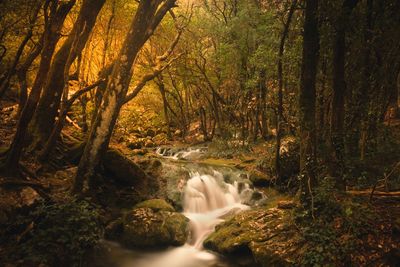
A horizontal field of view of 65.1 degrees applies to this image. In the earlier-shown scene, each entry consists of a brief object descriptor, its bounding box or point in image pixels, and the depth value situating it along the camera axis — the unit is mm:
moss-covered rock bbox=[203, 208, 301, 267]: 6895
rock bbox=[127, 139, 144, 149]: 20920
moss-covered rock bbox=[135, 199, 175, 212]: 9664
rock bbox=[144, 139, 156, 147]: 24956
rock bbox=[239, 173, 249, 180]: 14227
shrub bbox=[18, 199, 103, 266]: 6027
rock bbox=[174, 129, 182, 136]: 29406
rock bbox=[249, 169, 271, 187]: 13562
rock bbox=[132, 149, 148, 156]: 18134
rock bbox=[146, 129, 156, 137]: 28234
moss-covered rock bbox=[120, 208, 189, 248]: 8641
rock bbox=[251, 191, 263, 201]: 12705
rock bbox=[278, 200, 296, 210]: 8638
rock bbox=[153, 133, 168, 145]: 26641
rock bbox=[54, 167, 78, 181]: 9373
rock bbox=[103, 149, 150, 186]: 10406
